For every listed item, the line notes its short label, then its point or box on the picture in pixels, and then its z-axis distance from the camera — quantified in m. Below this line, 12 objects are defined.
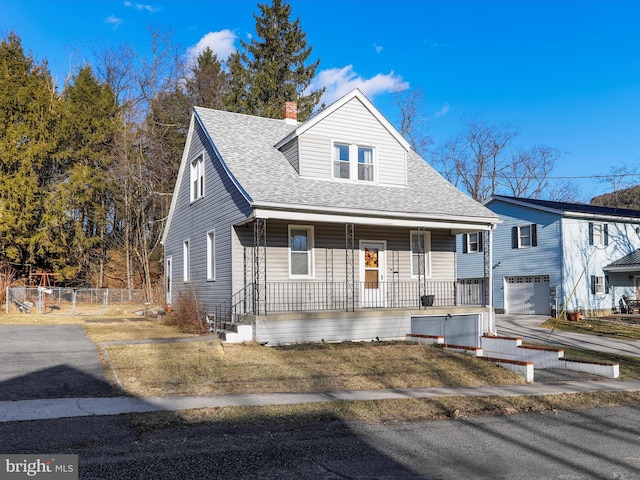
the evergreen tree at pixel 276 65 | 38.84
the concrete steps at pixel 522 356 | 12.30
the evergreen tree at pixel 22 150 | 27.70
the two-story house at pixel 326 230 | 15.00
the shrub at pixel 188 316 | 15.92
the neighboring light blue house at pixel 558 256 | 28.06
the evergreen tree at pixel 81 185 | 29.58
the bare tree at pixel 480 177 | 46.88
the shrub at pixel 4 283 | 21.70
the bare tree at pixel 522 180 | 48.19
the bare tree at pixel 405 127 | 43.12
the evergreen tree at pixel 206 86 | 37.25
